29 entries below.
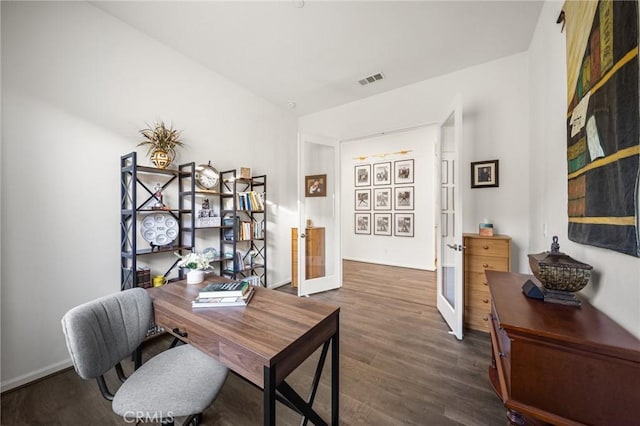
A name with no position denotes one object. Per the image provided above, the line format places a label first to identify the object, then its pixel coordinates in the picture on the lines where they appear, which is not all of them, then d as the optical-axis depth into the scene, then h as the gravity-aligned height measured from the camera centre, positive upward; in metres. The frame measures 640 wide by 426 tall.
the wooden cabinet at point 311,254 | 3.71 -0.71
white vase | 1.78 -0.50
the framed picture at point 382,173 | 5.41 +0.97
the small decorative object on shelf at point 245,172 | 3.17 +0.59
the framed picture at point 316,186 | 3.75 +0.46
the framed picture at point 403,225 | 5.18 -0.28
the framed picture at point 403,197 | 5.17 +0.37
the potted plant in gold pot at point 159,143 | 2.31 +0.75
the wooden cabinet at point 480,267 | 2.35 -0.59
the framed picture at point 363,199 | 5.72 +0.36
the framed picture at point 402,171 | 5.13 +0.97
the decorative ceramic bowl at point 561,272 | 1.03 -0.28
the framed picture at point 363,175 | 5.68 +0.99
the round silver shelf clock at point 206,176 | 2.78 +0.47
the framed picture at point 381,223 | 5.49 -0.26
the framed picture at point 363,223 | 5.75 -0.26
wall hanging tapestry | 0.83 +0.39
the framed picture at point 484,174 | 2.69 +0.47
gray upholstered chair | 0.98 -0.83
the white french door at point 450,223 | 2.29 -0.12
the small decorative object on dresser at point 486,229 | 2.53 -0.19
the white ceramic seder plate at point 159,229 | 2.27 -0.16
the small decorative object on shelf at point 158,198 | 2.27 +0.16
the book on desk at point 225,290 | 1.38 -0.49
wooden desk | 0.92 -0.57
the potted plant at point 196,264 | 1.78 -0.41
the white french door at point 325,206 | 3.63 +0.12
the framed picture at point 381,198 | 5.46 +0.36
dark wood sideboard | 0.74 -0.56
